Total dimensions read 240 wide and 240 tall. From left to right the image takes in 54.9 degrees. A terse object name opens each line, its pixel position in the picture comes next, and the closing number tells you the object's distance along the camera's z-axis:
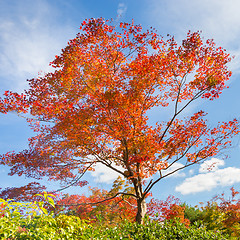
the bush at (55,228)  3.40
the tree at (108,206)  11.53
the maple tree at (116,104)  9.20
